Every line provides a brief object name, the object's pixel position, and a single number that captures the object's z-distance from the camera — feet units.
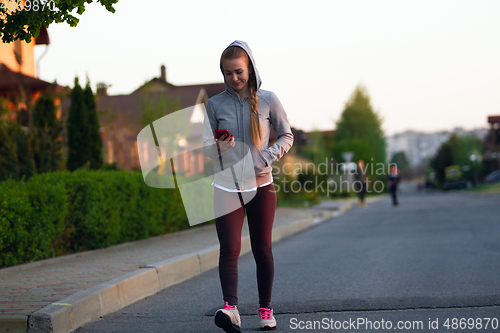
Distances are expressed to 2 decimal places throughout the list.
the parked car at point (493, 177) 253.24
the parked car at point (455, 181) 240.32
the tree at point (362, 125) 275.59
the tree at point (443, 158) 320.25
